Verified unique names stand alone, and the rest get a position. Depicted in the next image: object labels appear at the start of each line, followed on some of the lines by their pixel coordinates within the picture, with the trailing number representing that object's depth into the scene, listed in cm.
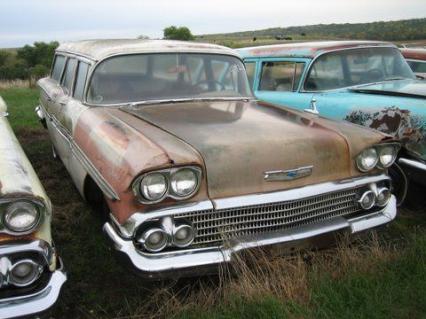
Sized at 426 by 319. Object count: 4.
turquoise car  409
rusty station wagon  259
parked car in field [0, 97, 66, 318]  218
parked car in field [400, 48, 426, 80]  866
